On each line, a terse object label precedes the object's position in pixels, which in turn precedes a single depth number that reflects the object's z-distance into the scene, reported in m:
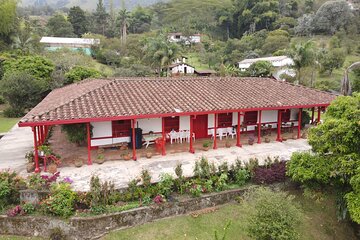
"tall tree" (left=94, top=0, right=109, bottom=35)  79.38
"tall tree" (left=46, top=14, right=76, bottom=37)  70.82
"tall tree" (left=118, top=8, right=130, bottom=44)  66.84
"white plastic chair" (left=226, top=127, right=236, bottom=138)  16.64
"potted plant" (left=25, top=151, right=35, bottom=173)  11.80
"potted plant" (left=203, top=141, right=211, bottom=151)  14.56
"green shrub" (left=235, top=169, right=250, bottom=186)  11.12
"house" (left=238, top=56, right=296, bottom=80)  42.11
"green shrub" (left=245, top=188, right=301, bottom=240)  7.64
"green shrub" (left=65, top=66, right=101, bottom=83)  30.20
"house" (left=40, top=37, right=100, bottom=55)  56.84
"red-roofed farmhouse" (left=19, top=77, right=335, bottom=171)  12.24
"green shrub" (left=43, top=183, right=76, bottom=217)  8.91
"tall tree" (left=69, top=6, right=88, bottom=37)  74.69
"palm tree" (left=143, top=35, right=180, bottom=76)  36.66
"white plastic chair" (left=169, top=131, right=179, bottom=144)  15.37
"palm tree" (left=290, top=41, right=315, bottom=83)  30.64
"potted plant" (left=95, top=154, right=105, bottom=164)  12.57
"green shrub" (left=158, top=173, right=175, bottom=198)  10.06
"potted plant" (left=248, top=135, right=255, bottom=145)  15.43
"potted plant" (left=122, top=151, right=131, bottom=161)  13.08
